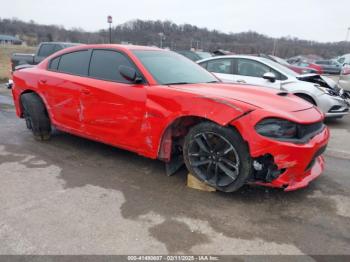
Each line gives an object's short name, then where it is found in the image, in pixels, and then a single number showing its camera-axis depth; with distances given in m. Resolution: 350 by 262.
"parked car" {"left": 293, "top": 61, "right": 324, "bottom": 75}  23.72
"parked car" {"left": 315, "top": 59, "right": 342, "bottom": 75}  28.61
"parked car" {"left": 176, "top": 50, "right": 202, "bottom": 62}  14.44
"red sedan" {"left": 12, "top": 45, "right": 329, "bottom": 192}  3.09
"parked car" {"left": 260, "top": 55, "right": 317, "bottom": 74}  13.55
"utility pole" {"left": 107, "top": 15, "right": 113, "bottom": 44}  19.31
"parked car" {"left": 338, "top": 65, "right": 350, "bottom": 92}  9.05
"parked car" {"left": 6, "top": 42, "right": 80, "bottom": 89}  11.80
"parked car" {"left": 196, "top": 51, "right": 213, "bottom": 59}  14.94
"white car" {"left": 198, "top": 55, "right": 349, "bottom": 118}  7.00
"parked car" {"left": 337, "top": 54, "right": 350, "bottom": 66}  26.56
